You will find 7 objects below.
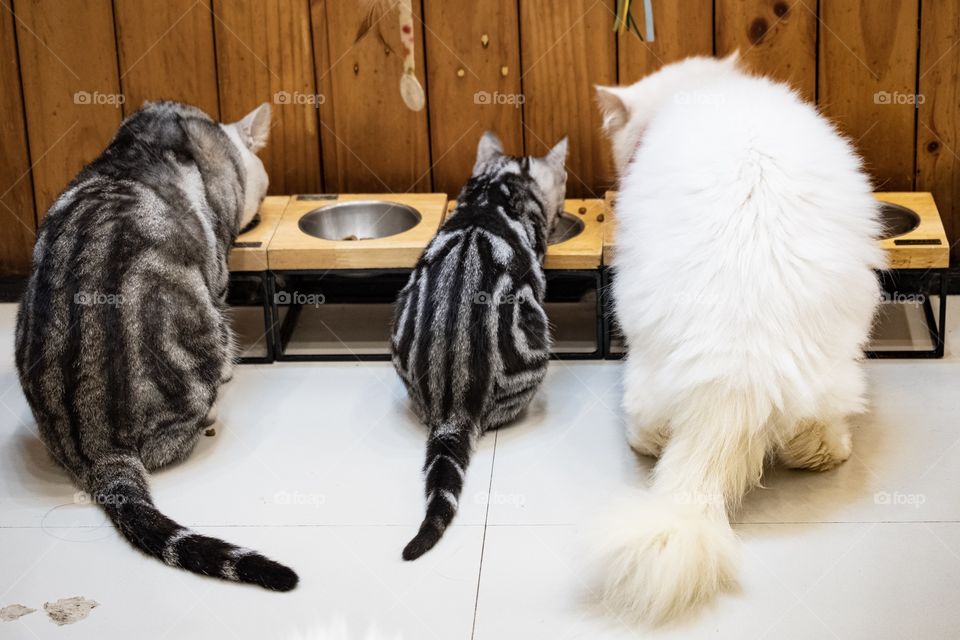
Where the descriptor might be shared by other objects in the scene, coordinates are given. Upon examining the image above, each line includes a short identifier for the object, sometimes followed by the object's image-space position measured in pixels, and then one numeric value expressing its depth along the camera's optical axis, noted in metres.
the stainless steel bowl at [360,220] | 3.91
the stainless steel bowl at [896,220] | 3.64
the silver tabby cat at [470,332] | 3.14
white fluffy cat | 2.53
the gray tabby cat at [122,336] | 3.00
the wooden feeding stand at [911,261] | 3.44
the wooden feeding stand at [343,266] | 3.61
